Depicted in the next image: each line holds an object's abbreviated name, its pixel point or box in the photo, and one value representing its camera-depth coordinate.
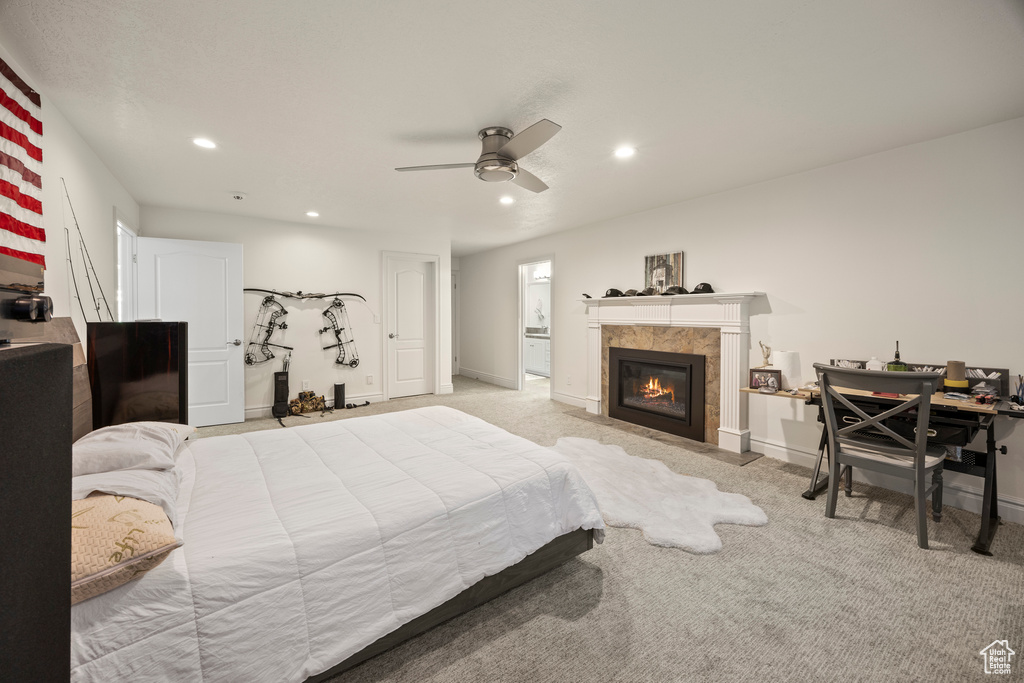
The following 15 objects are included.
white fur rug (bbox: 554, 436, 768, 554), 2.39
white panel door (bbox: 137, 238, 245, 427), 4.29
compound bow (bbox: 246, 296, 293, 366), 5.11
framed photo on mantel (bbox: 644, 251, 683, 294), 4.48
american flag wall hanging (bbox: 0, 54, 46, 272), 1.83
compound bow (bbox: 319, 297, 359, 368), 5.63
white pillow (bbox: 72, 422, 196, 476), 1.52
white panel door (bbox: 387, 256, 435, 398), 6.23
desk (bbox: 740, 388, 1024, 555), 2.28
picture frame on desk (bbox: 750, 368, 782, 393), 3.48
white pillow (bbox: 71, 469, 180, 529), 1.31
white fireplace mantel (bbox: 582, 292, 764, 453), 3.86
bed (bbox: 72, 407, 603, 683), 1.12
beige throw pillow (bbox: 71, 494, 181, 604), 1.05
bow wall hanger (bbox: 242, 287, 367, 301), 5.29
